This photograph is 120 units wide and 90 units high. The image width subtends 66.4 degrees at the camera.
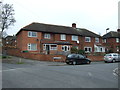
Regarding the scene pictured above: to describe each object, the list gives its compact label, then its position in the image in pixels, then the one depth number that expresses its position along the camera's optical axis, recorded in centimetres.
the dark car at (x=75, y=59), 1296
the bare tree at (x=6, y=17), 1789
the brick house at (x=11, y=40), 3627
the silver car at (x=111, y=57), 1586
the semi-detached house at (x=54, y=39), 1948
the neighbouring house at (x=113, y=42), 2938
